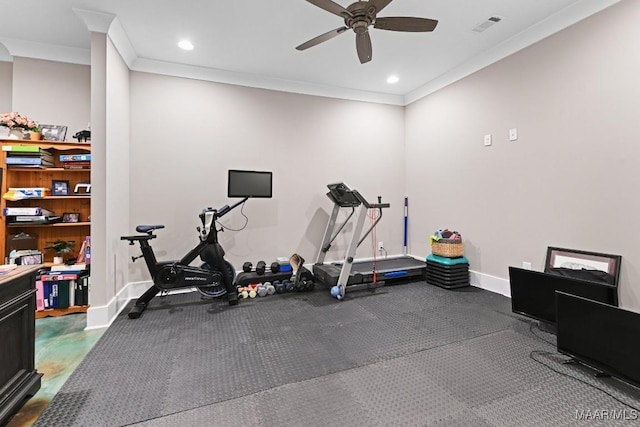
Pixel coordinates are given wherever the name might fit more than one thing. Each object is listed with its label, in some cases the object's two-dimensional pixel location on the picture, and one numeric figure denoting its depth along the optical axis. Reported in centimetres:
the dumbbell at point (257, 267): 409
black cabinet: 168
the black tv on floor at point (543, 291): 251
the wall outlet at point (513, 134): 367
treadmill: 391
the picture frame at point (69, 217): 358
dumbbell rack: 400
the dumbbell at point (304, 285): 410
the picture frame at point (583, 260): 279
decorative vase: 328
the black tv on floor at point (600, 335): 191
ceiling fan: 224
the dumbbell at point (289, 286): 409
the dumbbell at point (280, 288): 405
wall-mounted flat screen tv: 408
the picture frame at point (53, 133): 351
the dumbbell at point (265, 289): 395
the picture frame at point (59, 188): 354
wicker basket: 424
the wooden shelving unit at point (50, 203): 328
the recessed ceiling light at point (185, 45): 353
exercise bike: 340
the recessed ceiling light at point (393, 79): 465
